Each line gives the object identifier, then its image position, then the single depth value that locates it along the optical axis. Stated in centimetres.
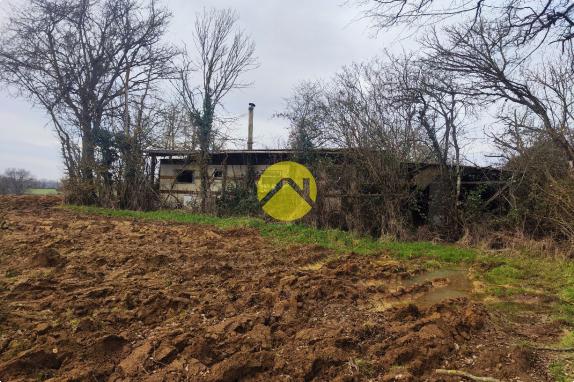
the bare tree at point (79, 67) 1669
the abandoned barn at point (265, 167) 954
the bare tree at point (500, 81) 905
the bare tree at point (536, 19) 365
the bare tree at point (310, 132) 1142
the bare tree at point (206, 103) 1404
